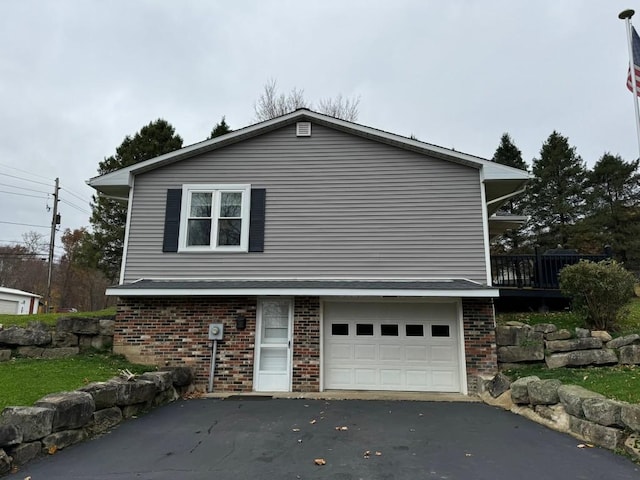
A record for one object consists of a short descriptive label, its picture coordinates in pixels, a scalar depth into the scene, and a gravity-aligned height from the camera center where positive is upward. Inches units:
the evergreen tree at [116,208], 743.7 +189.7
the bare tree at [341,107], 1038.4 +530.9
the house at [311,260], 341.7 +46.3
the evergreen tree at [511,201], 1067.5 +303.1
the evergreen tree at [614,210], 944.9 +259.3
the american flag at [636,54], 354.0 +230.1
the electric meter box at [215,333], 342.3 -17.3
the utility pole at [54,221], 973.2 +225.3
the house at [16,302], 905.5 +18.7
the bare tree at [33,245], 1526.8 +245.1
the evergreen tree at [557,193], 1015.0 +316.0
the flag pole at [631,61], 349.4 +223.5
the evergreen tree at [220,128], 875.4 +397.8
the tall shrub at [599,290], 326.6 +21.5
